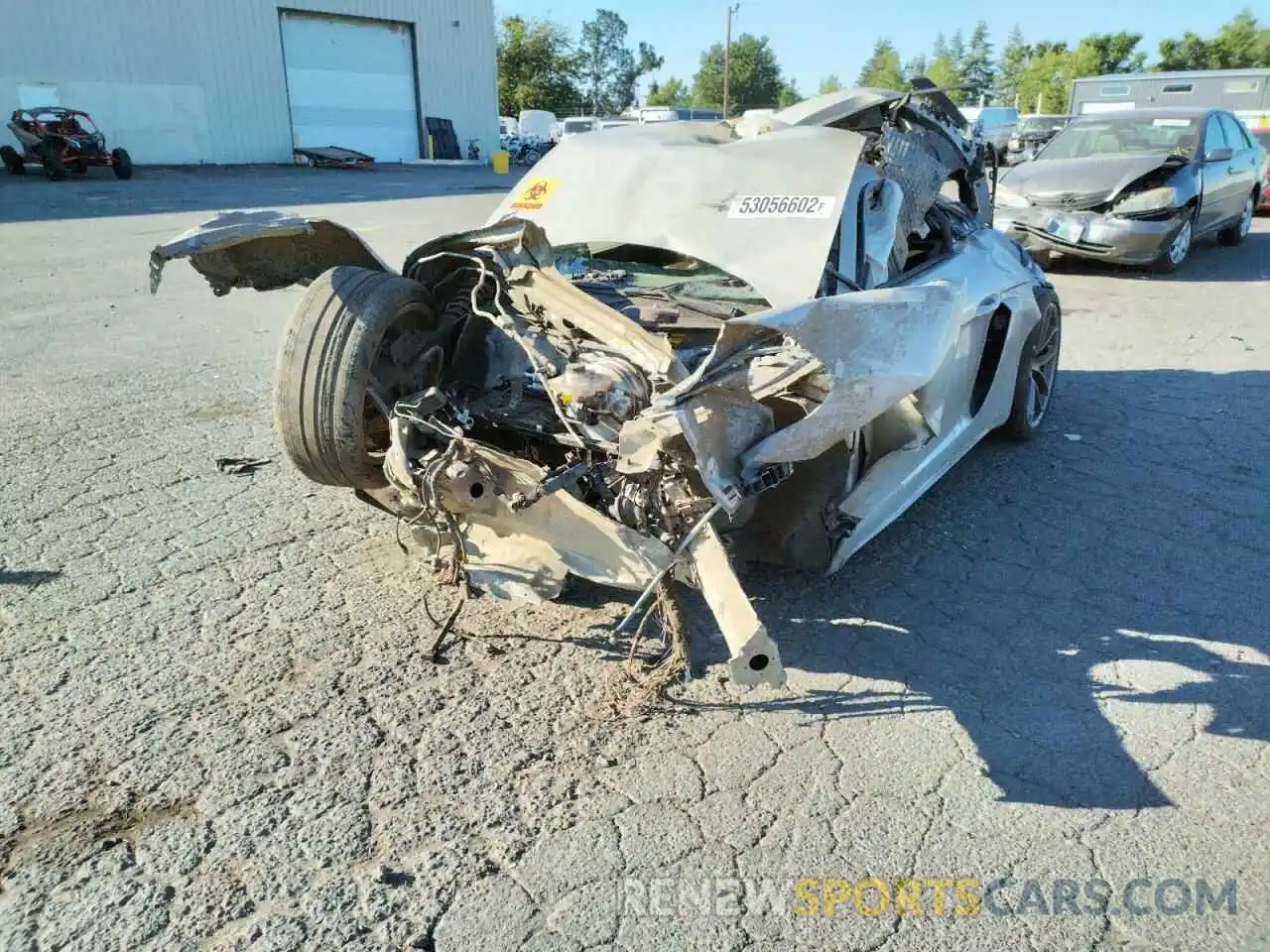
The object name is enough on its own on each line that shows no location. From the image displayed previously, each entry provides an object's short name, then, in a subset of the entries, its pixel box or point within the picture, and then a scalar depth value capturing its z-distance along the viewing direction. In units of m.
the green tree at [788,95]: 92.66
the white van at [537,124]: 49.34
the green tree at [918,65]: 102.21
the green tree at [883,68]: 94.64
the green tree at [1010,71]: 90.69
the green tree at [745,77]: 93.75
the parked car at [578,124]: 38.97
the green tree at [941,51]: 124.88
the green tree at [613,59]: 96.12
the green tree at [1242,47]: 69.44
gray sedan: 10.61
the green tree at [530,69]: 63.44
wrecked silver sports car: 2.95
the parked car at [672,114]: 41.98
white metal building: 28.47
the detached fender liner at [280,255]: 3.60
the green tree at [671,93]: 101.75
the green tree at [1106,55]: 71.94
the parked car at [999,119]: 17.16
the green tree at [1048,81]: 71.12
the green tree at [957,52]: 119.05
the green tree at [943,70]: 89.51
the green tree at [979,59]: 108.86
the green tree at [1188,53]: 69.75
